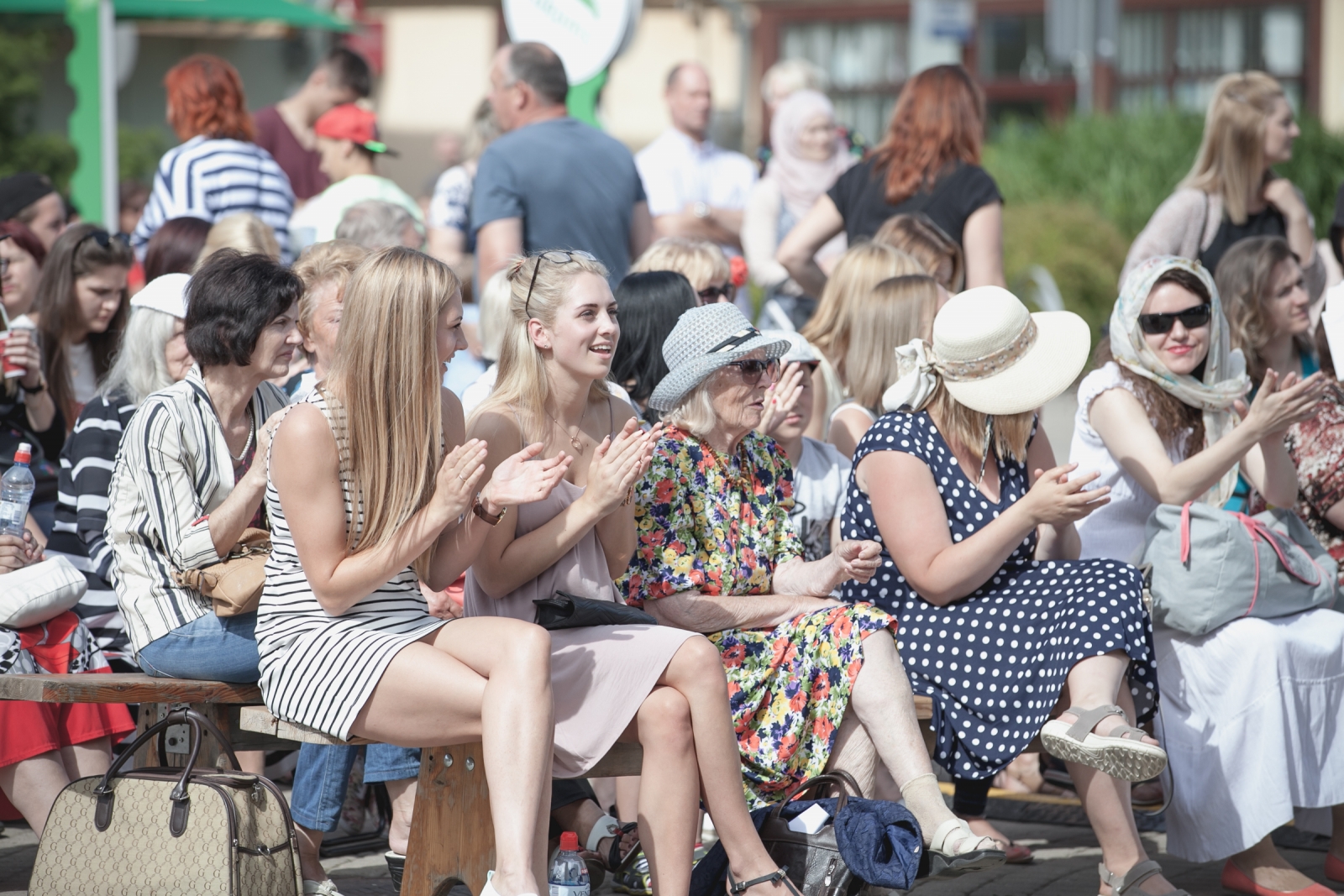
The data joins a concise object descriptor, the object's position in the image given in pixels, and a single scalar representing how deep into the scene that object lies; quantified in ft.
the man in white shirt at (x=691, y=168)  52.85
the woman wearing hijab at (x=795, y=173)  48.26
